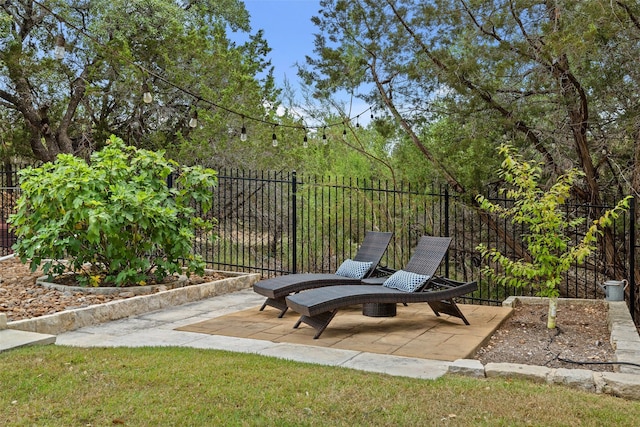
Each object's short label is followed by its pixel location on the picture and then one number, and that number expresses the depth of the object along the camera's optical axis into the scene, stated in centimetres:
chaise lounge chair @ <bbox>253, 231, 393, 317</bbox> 717
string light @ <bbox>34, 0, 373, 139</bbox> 570
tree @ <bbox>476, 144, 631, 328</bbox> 628
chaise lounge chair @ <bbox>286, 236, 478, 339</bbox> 611
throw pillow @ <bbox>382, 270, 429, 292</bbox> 663
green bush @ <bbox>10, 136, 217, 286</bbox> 767
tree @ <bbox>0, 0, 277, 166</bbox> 1669
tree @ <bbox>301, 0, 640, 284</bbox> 855
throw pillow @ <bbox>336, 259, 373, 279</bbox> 775
